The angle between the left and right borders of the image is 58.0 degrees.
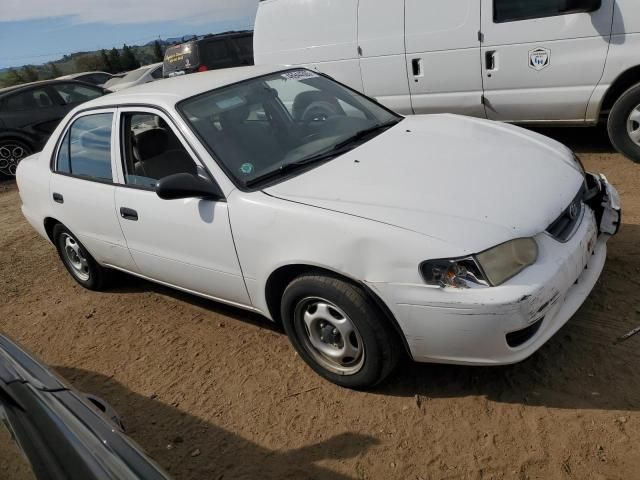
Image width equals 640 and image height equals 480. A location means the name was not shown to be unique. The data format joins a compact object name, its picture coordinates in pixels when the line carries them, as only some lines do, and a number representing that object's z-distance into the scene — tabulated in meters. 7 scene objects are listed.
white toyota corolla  2.54
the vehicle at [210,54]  11.52
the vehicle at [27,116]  10.71
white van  5.35
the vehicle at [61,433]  1.64
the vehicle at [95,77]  21.00
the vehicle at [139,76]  16.69
